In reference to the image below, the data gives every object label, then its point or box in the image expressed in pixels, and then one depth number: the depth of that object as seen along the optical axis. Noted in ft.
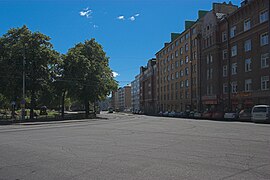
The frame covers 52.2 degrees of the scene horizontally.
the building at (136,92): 476.62
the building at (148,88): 344.12
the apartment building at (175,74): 221.46
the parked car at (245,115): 113.60
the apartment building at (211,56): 167.02
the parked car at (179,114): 192.24
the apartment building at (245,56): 127.13
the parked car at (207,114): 148.10
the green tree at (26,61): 125.39
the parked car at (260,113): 95.14
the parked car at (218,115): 137.90
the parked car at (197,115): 160.19
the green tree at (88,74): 152.05
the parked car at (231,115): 123.65
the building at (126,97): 628.28
